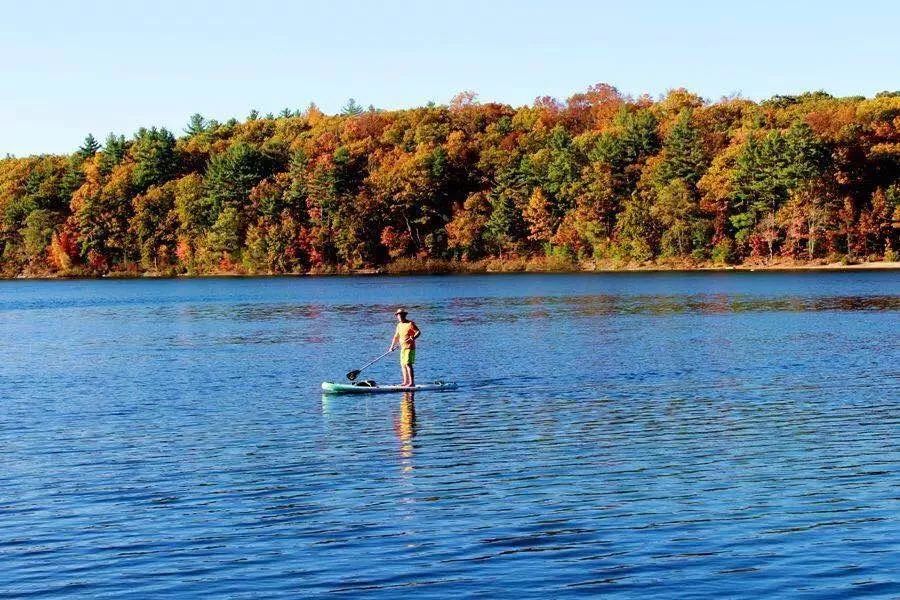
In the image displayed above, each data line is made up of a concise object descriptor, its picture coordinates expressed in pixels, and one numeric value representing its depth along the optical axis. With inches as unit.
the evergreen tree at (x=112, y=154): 7637.8
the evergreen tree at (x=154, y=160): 7401.6
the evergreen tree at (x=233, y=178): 7007.9
